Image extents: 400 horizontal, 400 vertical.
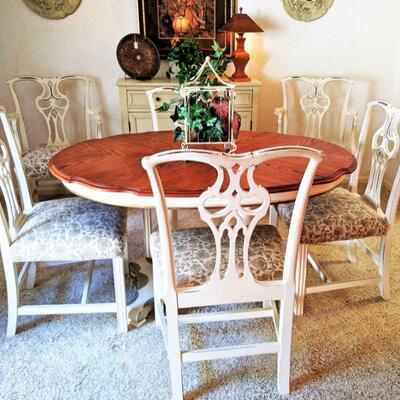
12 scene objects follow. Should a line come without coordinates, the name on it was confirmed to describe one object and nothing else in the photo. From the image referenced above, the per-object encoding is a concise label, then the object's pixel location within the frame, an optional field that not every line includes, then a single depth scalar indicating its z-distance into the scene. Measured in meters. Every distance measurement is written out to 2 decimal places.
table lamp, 2.92
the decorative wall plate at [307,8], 3.21
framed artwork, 3.12
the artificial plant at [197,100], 1.74
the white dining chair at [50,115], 3.03
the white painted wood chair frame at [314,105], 3.11
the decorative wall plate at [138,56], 3.05
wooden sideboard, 3.00
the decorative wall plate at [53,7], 3.06
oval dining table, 1.50
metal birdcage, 1.73
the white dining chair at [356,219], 1.85
